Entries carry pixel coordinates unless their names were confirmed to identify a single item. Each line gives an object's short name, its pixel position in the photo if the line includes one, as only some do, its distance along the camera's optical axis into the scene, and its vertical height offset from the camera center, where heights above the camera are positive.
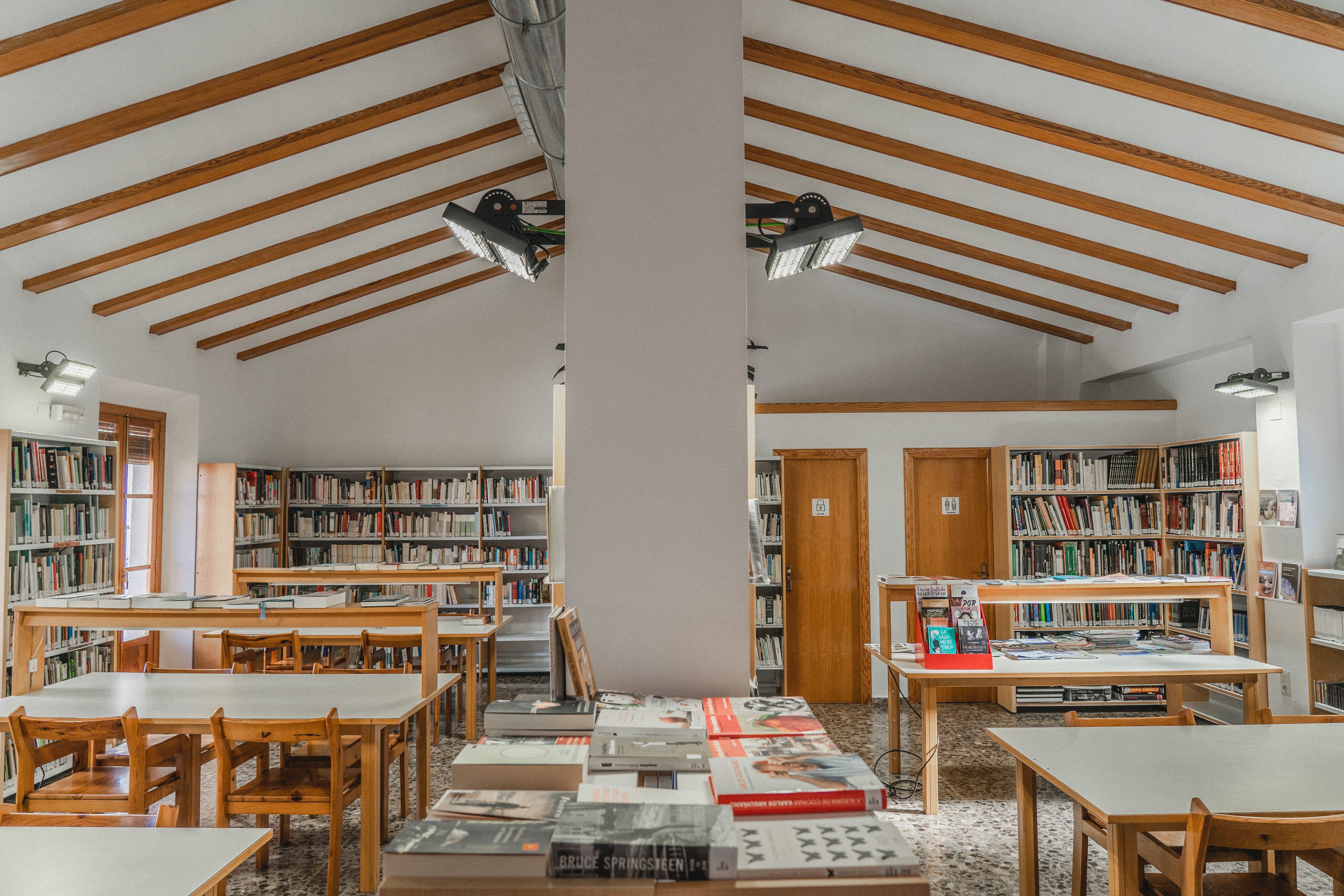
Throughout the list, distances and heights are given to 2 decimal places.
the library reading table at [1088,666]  4.17 -0.86
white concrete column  2.68 +0.56
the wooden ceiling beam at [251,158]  4.47 +2.09
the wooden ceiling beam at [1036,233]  5.66 +1.97
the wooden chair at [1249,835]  1.96 -0.81
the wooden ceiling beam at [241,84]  3.89 +2.17
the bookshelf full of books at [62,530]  4.64 -0.11
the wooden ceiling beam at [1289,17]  3.18 +1.96
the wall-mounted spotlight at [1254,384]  5.25 +0.81
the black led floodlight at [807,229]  3.03 +1.07
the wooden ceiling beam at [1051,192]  5.02 +2.02
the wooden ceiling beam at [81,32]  3.30 +2.01
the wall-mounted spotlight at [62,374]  4.97 +0.88
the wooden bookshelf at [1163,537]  5.63 -0.25
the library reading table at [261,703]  3.25 -0.83
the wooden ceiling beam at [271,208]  5.07 +2.05
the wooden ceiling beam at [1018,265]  6.34 +1.95
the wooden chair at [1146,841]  2.44 -1.08
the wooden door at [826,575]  6.88 -0.58
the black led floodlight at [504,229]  2.88 +1.05
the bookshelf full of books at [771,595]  6.92 -0.75
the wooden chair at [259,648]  4.79 -0.85
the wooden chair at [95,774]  3.00 -1.07
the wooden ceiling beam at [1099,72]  3.78 +2.10
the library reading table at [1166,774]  2.21 -0.83
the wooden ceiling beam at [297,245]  5.77 +2.03
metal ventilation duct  3.53 +2.21
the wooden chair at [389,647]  5.02 -0.89
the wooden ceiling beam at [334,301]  7.25 +1.98
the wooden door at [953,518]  7.01 -0.09
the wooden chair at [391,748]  3.60 -1.12
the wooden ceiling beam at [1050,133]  4.41 +2.10
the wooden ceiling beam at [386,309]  8.16 +2.10
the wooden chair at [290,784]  3.01 -1.14
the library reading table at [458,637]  5.19 -0.85
